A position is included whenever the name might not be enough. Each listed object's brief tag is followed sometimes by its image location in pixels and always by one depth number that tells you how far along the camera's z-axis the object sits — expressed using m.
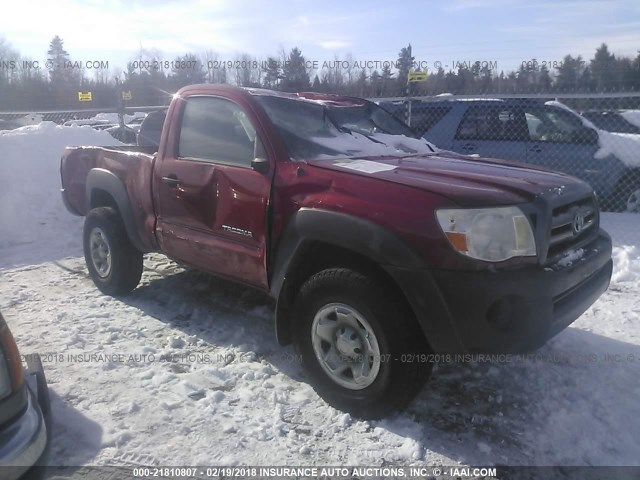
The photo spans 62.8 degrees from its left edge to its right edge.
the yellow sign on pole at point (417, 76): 8.09
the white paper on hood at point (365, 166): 3.02
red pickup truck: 2.57
